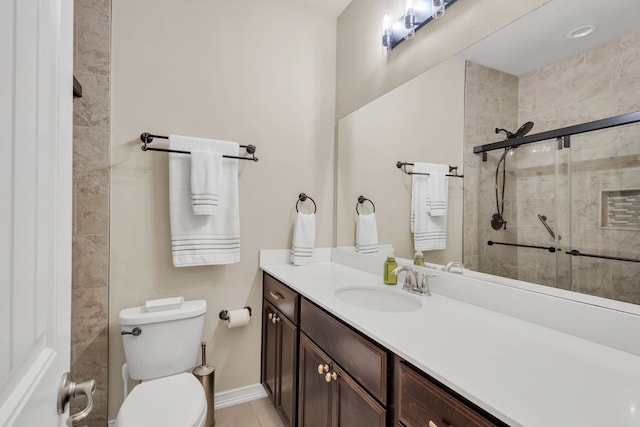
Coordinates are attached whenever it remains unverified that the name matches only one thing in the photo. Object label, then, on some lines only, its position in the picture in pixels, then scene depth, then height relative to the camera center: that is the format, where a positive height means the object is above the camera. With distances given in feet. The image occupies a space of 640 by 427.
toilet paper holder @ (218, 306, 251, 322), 6.17 -2.05
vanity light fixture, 4.86 +3.37
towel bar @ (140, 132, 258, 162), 5.45 +1.31
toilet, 4.01 -2.44
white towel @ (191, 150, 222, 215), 5.52 +0.58
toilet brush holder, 5.53 -3.07
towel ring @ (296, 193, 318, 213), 7.03 +0.38
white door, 1.21 +0.03
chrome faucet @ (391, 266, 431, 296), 4.47 -1.02
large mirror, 2.87 +0.76
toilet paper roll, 6.02 -2.07
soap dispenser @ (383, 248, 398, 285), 4.97 -0.93
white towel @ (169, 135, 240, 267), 5.55 -0.08
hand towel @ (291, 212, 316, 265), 6.67 -0.56
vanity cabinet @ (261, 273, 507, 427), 2.46 -1.79
